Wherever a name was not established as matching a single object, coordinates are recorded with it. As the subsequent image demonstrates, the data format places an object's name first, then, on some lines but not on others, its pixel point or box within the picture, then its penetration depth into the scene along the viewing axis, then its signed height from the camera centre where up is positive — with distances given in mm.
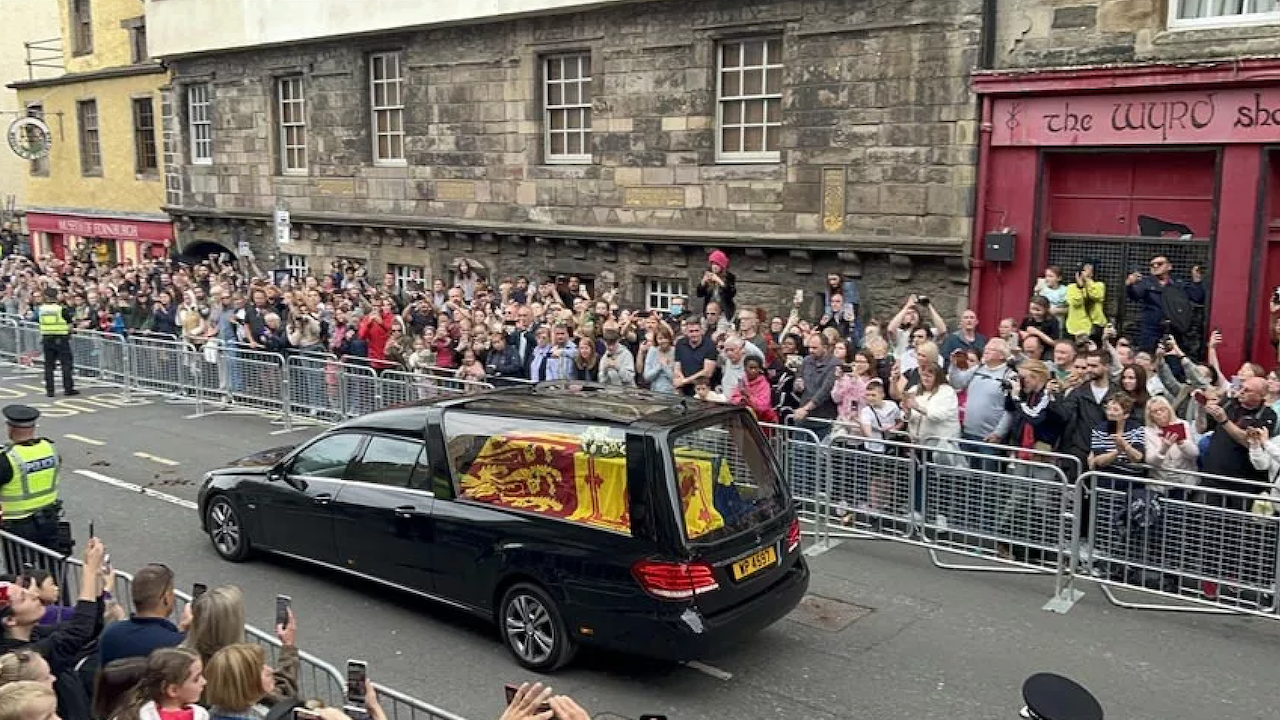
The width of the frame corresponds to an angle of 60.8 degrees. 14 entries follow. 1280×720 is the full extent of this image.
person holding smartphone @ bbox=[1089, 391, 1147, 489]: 8453 -1831
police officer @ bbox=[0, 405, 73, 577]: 7992 -2073
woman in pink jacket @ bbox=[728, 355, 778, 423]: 10844 -1863
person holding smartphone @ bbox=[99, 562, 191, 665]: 5141 -2016
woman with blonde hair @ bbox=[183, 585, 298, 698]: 5012 -1958
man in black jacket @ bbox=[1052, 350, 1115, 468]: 8938 -1640
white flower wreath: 6957 -1523
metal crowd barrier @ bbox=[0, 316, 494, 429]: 14047 -2496
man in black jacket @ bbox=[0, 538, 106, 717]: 5238 -2111
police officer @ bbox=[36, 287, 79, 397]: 17875 -2225
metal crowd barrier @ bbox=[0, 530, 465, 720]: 5414 -2488
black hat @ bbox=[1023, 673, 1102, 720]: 3234 -1483
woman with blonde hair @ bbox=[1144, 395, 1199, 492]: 8391 -1818
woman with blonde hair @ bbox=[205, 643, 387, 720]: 4492 -1963
